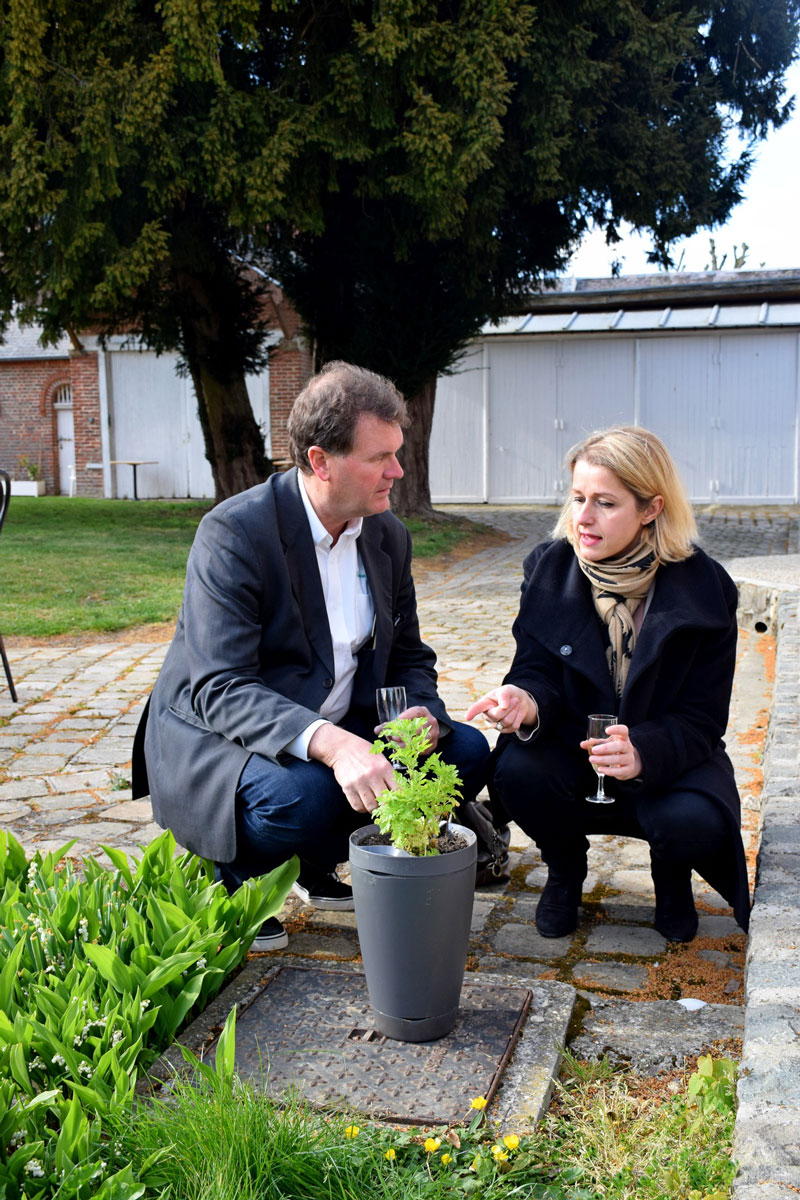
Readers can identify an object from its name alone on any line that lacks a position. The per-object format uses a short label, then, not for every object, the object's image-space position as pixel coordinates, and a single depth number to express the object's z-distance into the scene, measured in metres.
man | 2.84
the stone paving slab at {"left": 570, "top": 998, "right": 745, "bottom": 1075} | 2.46
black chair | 5.66
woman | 2.95
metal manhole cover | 2.21
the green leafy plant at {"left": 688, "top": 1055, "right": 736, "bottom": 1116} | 2.11
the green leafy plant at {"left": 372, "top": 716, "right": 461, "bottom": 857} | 2.36
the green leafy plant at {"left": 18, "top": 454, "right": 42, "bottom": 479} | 25.06
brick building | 23.31
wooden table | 22.92
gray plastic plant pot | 2.35
